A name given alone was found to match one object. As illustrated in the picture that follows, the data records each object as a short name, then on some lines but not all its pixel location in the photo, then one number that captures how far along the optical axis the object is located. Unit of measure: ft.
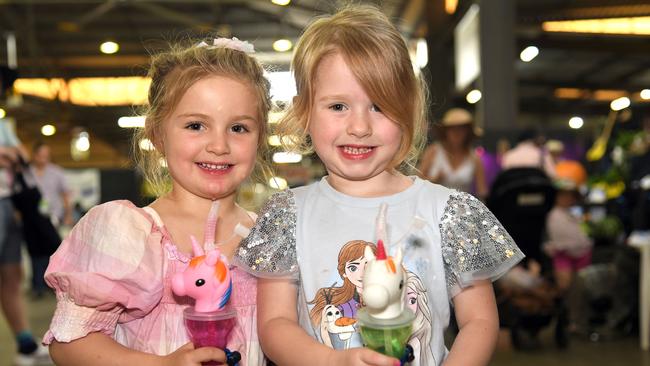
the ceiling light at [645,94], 33.17
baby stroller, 17.11
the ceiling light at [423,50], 40.49
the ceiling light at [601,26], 33.24
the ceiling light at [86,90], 56.34
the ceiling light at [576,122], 42.70
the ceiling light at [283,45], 40.29
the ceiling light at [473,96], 33.62
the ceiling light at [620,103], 38.01
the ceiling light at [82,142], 63.17
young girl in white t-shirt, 4.98
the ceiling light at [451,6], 37.36
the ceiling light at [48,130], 57.69
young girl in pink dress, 5.22
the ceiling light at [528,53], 36.47
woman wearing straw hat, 18.10
